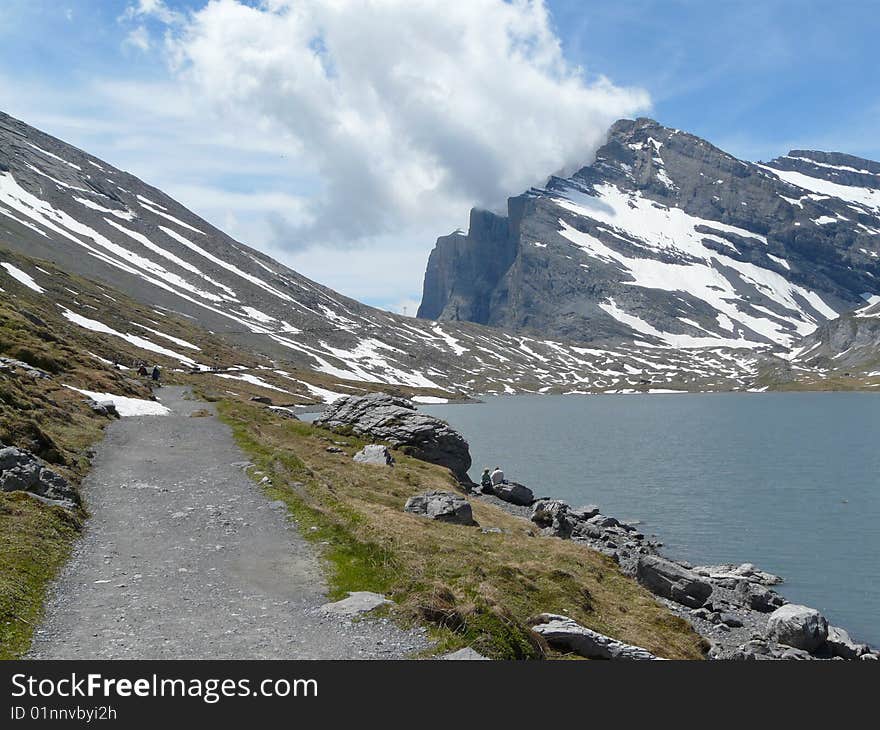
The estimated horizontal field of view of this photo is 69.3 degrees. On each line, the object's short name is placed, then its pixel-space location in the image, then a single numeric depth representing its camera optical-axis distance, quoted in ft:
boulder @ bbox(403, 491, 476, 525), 104.88
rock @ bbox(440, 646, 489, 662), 38.83
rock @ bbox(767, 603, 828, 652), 90.22
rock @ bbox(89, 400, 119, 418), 148.15
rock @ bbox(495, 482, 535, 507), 178.81
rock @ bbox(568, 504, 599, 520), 169.62
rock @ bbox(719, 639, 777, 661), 80.84
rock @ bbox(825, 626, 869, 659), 90.07
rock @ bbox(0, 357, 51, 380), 146.04
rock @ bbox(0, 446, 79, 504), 67.67
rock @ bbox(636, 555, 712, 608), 105.50
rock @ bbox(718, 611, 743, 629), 100.48
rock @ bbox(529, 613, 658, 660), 53.93
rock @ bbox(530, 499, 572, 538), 144.11
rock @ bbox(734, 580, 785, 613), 110.11
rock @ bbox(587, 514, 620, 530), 163.19
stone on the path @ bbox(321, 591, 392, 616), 47.29
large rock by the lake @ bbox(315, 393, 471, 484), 184.75
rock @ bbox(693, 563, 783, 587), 124.98
